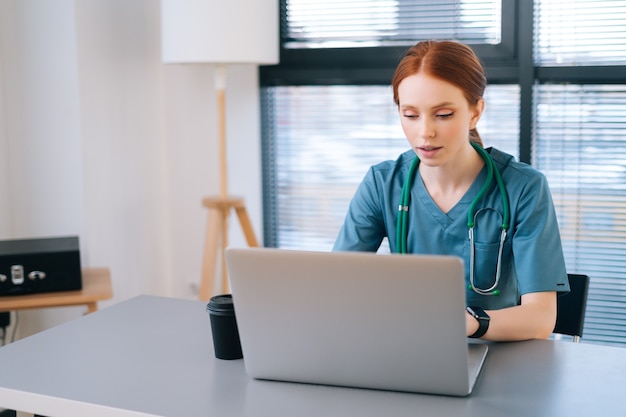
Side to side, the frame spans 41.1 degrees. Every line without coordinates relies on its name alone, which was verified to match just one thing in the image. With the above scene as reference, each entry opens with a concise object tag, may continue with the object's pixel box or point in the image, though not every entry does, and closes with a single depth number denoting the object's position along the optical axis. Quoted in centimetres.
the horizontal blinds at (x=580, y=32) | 273
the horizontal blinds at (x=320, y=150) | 314
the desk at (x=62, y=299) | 245
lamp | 276
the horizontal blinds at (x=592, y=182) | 279
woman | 167
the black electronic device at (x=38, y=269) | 248
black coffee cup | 146
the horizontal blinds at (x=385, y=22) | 291
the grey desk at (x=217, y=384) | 124
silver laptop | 120
